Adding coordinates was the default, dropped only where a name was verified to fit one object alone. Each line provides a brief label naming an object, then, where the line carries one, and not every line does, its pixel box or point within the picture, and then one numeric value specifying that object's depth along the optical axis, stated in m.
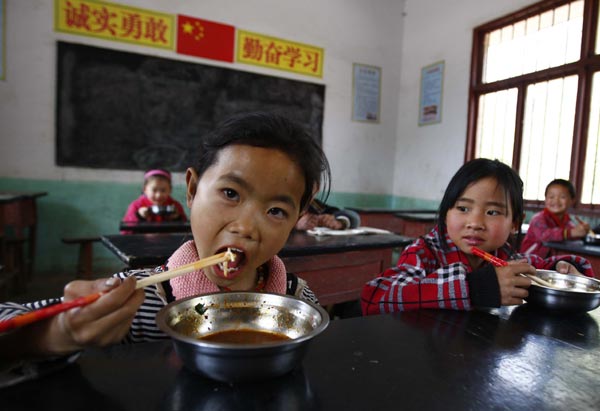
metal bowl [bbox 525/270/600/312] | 1.01
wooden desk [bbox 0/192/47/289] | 3.40
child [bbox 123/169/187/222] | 3.35
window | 4.18
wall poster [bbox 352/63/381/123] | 6.15
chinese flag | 4.79
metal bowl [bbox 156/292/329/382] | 0.52
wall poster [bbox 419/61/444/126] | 5.86
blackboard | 4.30
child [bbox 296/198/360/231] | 2.92
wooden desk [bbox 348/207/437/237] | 5.07
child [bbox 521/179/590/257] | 3.39
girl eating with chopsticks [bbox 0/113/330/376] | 0.84
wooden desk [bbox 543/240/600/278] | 2.72
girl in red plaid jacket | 1.05
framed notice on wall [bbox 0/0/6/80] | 3.97
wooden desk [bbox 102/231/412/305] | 1.84
